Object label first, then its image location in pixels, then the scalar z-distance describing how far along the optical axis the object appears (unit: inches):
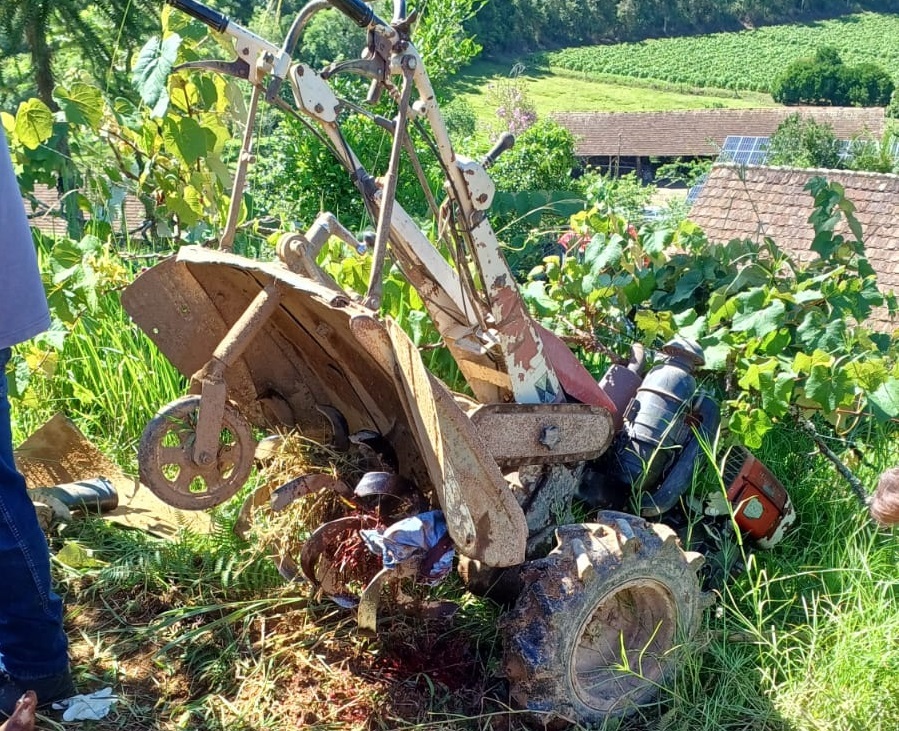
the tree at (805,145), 1594.5
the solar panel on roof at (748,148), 1670.5
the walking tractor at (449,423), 110.3
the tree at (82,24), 324.8
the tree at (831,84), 3277.6
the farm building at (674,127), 2519.7
